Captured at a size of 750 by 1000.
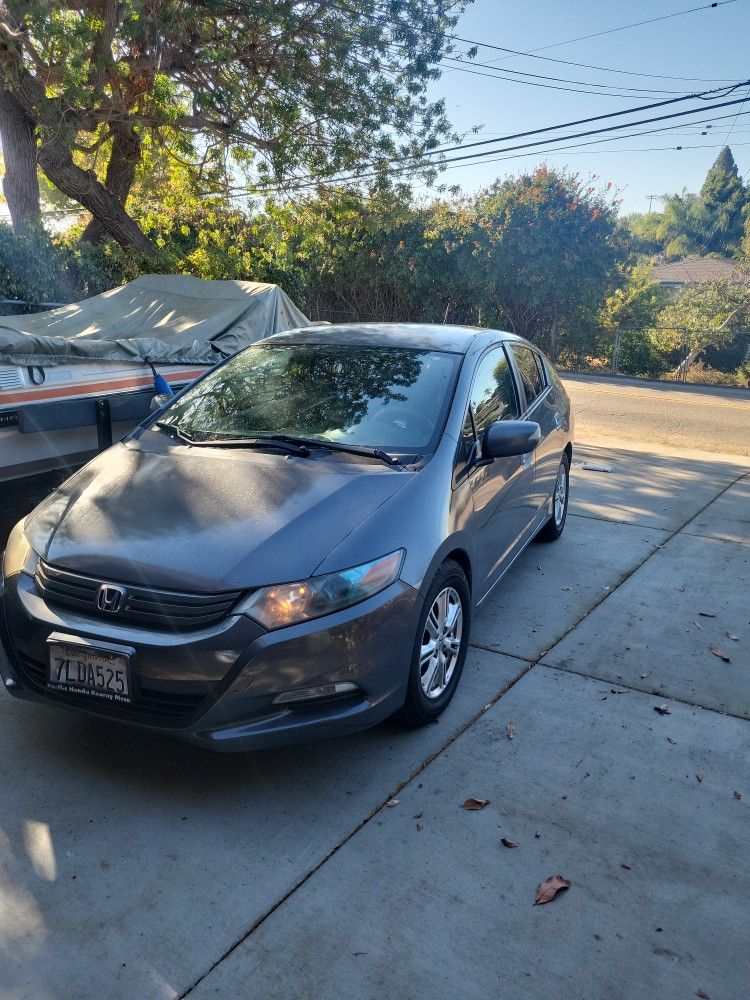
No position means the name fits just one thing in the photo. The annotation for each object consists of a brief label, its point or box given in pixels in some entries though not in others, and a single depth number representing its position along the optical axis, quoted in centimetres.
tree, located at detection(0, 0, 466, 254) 1228
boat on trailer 487
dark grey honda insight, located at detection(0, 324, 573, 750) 305
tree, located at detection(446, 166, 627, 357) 2362
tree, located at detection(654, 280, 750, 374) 2467
